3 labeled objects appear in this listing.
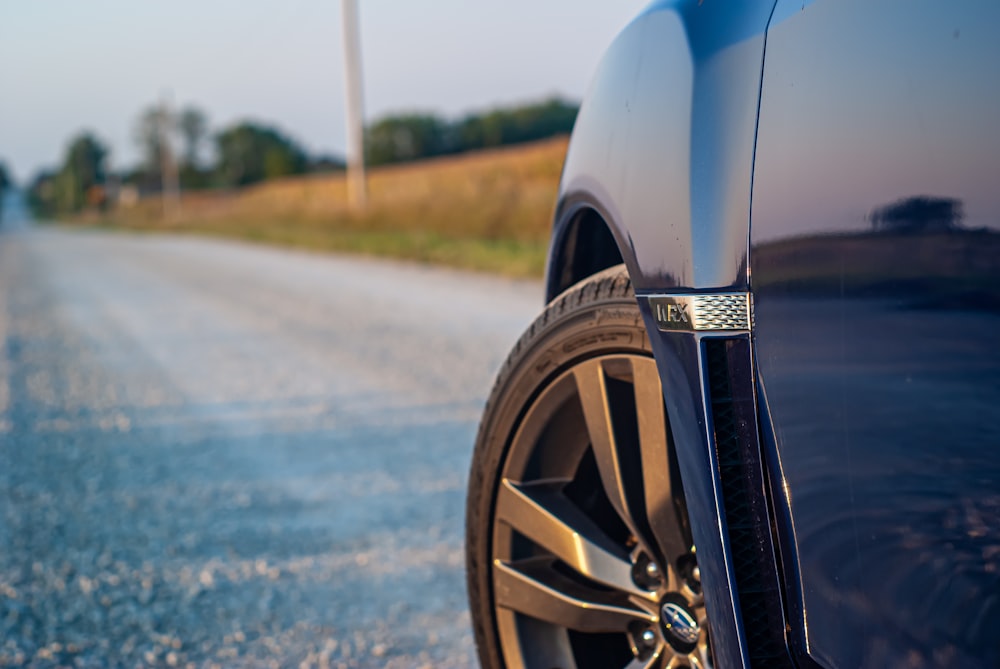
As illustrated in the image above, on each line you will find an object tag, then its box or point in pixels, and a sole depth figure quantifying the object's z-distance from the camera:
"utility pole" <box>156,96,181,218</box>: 60.22
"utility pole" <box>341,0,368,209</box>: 24.09
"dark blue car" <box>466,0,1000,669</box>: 1.06
